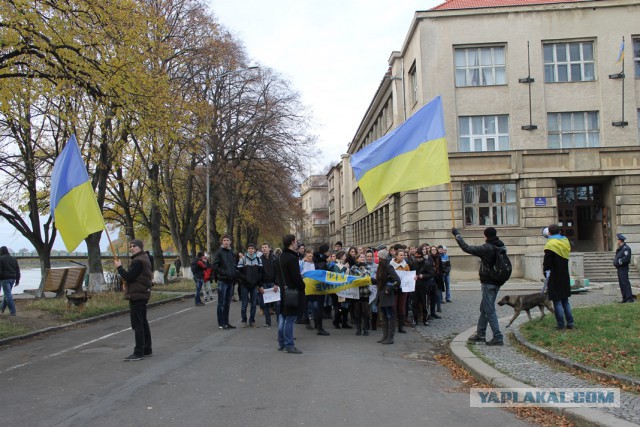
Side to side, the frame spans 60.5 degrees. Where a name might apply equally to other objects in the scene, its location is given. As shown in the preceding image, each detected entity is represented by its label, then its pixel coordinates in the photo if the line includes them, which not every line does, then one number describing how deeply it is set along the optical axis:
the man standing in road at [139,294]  8.83
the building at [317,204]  104.61
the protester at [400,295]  11.34
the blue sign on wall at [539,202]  27.66
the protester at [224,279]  12.41
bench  19.50
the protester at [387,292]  10.27
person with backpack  8.84
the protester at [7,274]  14.43
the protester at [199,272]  19.44
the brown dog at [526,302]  10.27
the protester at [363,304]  11.52
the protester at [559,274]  9.34
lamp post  30.49
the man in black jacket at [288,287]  9.20
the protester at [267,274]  12.35
